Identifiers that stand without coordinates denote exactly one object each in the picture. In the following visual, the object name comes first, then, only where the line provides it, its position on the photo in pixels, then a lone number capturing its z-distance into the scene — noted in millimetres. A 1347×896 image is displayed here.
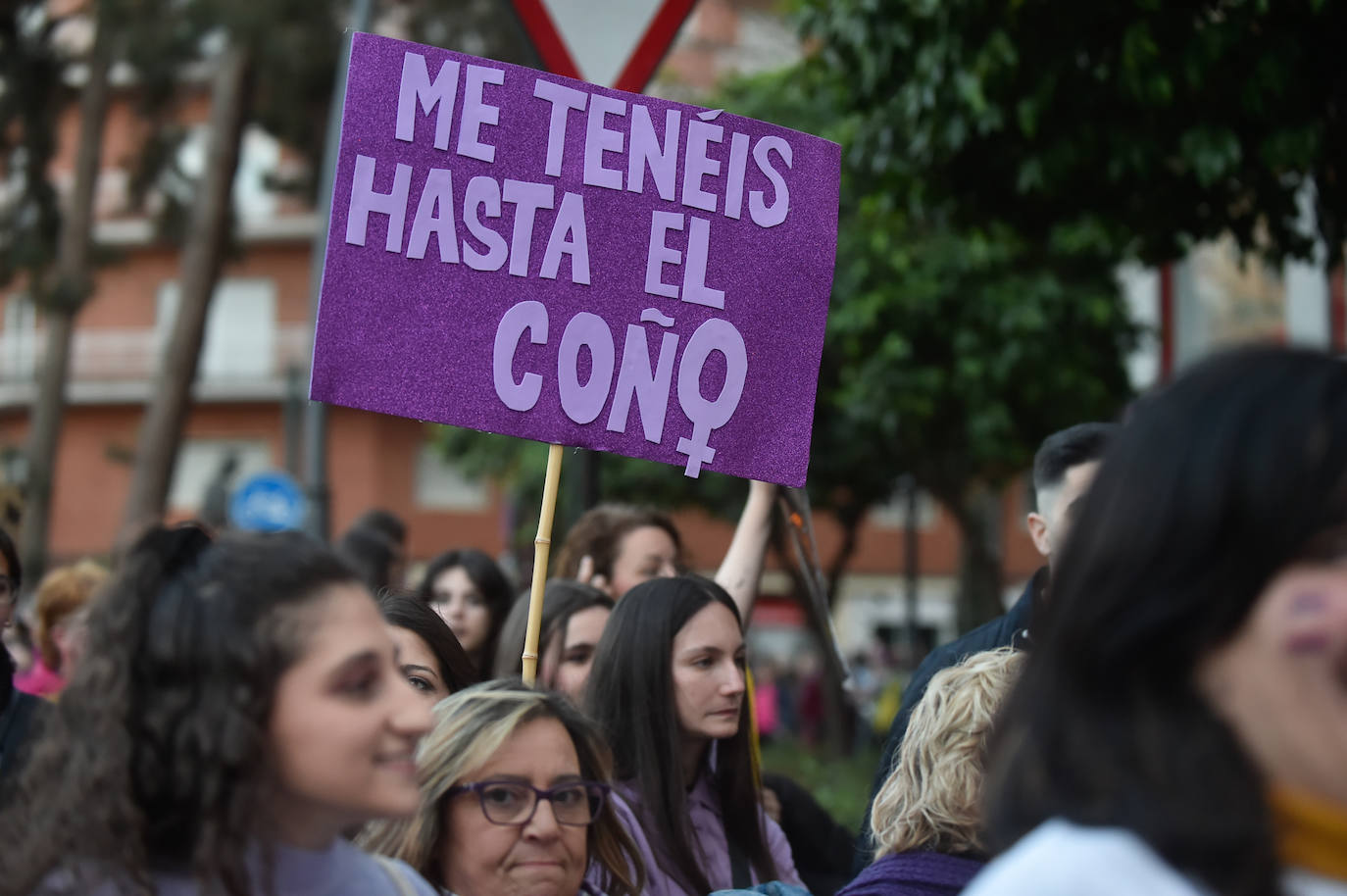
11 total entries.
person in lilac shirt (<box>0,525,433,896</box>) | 1676
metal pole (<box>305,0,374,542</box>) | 12359
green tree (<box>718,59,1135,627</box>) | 13172
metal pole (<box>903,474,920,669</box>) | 21047
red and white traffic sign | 4145
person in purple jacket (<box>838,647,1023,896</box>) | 2650
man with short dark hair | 3438
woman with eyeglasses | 2467
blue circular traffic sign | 13875
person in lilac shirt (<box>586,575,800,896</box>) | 3406
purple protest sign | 3062
